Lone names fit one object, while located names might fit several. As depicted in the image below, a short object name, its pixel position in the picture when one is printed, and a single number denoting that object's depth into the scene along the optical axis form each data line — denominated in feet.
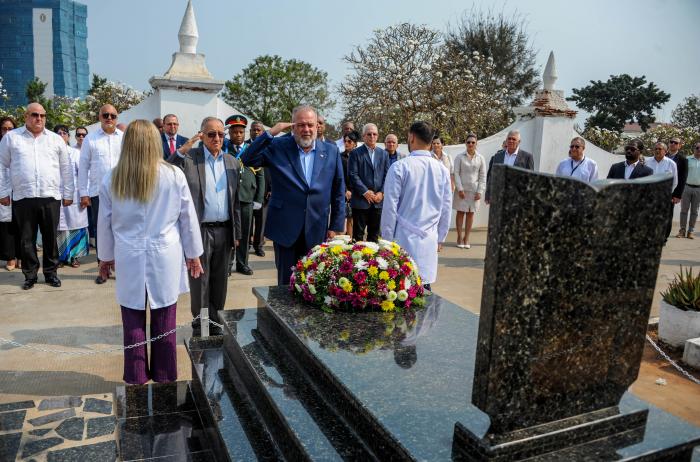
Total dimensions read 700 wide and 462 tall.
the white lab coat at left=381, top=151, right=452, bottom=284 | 16.76
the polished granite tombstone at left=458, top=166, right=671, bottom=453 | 6.45
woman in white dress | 34.09
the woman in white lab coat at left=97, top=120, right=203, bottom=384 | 12.33
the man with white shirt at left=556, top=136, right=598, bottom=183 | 25.32
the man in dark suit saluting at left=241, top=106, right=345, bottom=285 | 15.87
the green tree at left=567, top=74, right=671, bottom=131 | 154.10
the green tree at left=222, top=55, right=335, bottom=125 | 113.60
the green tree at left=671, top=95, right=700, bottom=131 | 144.25
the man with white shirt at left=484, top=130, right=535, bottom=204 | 29.35
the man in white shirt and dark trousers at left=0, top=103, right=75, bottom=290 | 21.68
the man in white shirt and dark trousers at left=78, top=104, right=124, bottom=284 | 23.44
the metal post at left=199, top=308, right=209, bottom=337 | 15.25
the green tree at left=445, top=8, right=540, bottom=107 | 119.03
